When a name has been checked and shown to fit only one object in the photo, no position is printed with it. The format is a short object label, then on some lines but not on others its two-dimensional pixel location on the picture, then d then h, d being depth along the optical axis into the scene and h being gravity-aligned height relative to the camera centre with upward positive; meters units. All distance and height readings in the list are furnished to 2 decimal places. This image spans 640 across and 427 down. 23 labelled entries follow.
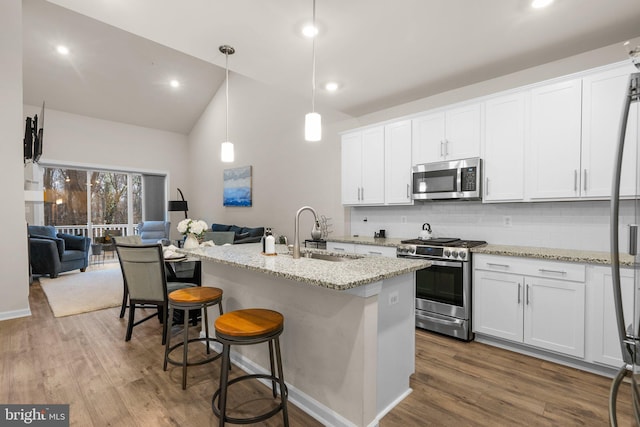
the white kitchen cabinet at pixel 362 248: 3.55 -0.46
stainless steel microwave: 3.22 +0.33
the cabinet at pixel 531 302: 2.47 -0.77
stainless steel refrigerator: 1.07 -0.20
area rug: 4.13 -1.25
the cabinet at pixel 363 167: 4.03 +0.58
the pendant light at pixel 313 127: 2.22 +0.59
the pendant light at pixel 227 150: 3.08 +0.61
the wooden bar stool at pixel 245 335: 1.69 -0.68
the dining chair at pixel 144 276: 2.94 -0.63
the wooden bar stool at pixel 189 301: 2.26 -0.67
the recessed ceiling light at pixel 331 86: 3.65 +1.45
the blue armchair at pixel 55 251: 5.54 -0.77
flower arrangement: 3.67 -0.20
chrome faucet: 2.30 -0.26
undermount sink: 2.42 -0.37
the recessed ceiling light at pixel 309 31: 2.55 +1.47
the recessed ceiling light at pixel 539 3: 2.21 +1.46
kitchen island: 1.71 -0.72
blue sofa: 5.39 -0.44
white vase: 3.58 -0.37
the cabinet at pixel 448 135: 3.25 +0.82
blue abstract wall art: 6.75 +0.52
